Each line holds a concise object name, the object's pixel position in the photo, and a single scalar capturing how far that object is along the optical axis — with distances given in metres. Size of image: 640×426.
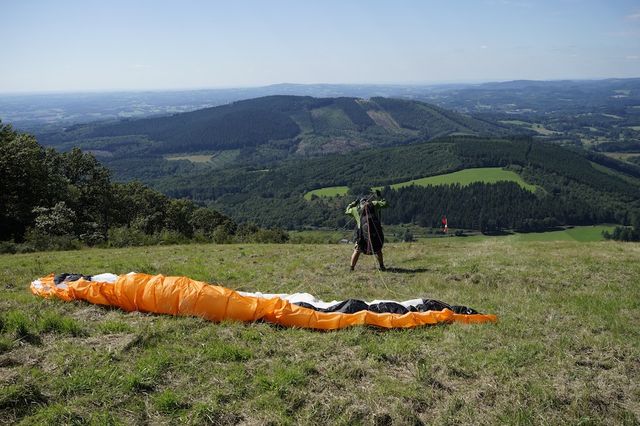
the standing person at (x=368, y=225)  13.26
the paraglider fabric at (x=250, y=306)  8.04
